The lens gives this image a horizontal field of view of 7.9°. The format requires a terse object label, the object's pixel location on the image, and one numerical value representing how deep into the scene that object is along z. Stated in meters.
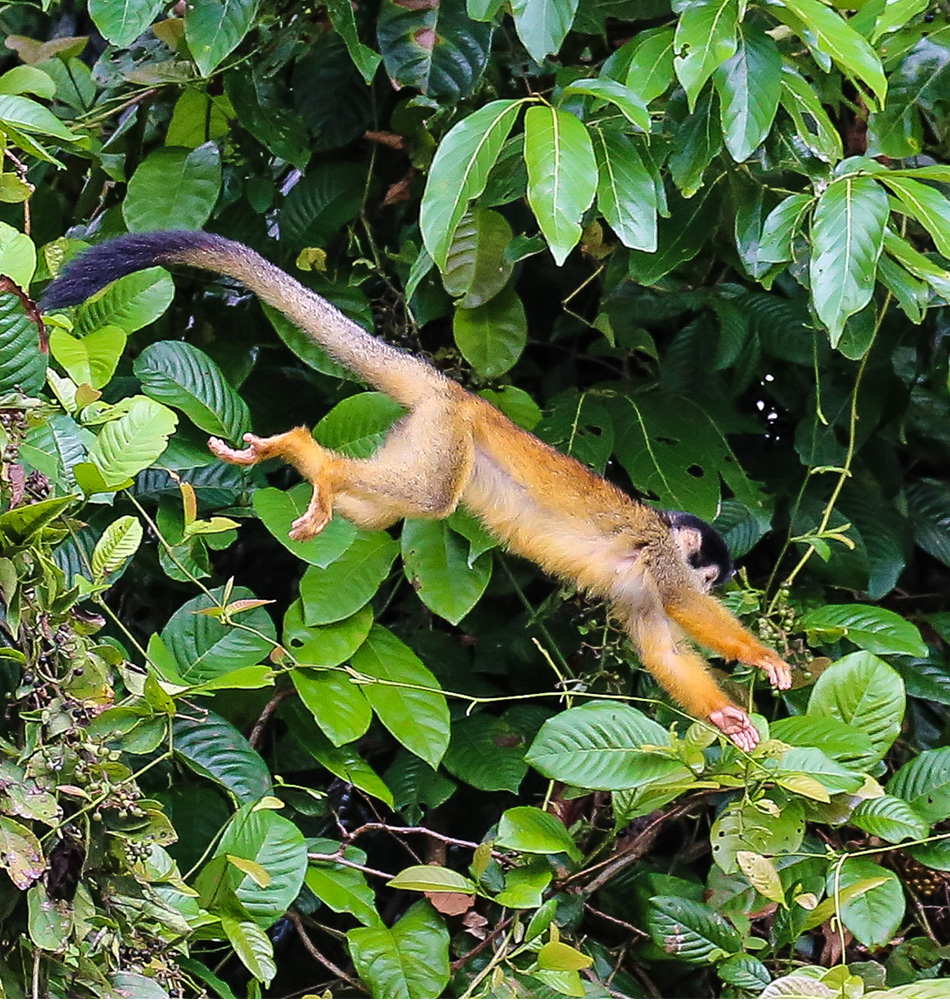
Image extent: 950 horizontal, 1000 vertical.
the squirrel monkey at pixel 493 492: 4.81
